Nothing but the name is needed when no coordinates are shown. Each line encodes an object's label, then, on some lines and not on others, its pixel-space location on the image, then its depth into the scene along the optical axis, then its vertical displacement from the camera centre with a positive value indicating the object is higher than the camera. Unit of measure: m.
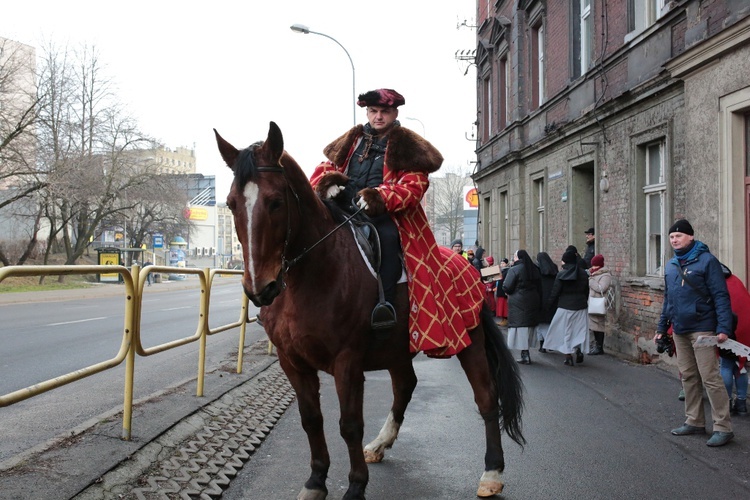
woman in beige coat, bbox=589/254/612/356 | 13.88 -0.38
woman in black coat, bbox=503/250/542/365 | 12.76 -0.60
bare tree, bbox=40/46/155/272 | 37.12 +5.92
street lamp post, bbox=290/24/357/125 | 27.33 +8.47
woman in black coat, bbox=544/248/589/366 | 12.33 -0.74
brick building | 10.49 +2.47
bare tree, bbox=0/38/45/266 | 33.03 +6.29
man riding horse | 4.78 +0.39
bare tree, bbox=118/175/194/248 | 51.47 +4.37
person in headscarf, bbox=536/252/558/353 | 13.15 -0.43
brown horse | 3.98 -0.16
